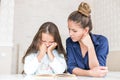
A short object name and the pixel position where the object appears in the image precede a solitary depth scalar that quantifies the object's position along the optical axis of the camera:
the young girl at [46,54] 2.69
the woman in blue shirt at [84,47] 2.46
